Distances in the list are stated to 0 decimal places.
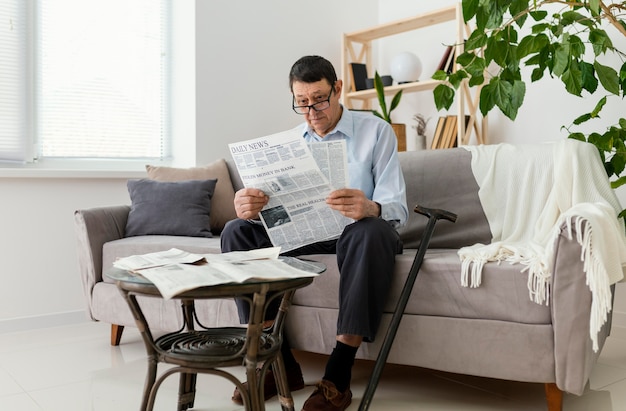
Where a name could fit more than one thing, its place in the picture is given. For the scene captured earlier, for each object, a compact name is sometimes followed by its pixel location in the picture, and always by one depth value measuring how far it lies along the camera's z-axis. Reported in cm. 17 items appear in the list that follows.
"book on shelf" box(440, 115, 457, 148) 327
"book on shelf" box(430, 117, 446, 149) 333
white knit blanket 150
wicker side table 122
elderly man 167
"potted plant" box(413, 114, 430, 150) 348
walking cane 161
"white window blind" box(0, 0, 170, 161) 293
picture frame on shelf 374
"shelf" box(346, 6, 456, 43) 334
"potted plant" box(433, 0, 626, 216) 193
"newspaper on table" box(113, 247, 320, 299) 117
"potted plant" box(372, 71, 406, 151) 343
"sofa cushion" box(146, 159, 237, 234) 280
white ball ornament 349
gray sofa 155
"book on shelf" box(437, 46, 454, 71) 338
